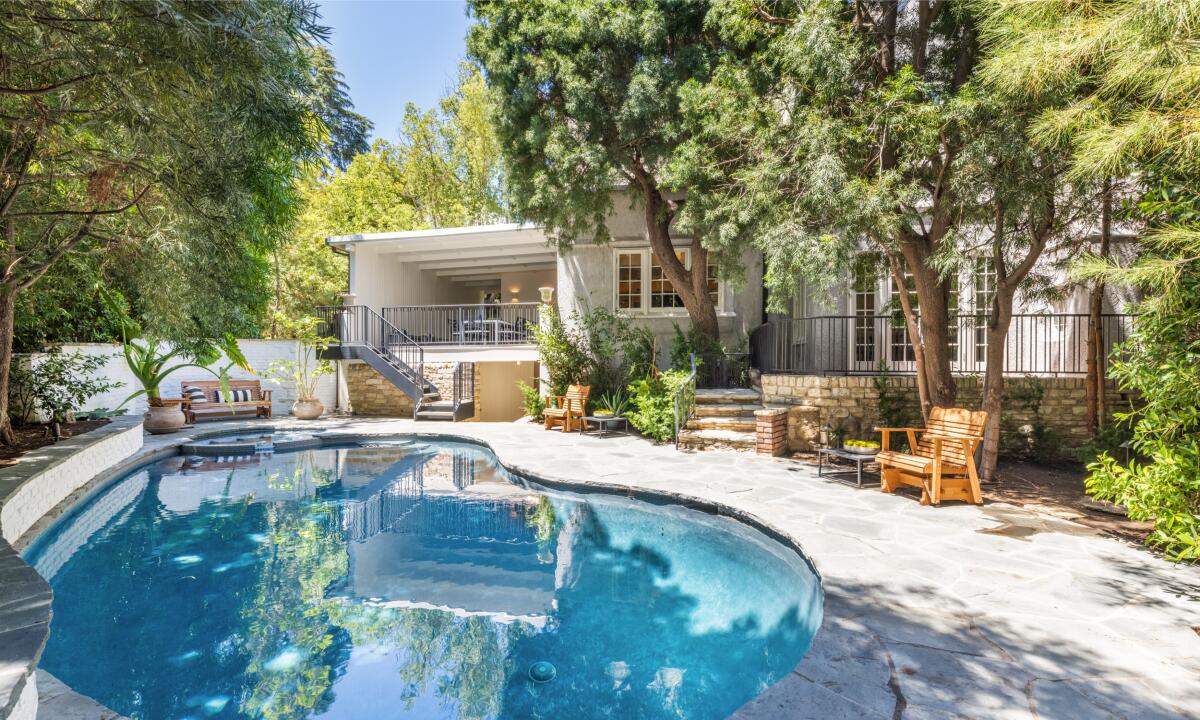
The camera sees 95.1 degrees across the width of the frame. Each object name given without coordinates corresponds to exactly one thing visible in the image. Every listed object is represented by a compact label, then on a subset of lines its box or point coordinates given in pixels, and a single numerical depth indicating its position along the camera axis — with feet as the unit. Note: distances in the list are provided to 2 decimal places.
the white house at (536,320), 30.17
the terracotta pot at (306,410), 45.21
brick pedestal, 27.71
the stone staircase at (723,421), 29.22
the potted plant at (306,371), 44.57
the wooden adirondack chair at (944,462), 19.12
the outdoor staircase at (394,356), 44.09
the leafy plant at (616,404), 35.91
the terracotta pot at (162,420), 36.06
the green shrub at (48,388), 26.21
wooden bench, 41.34
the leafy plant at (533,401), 41.52
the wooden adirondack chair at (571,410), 36.29
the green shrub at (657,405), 31.35
